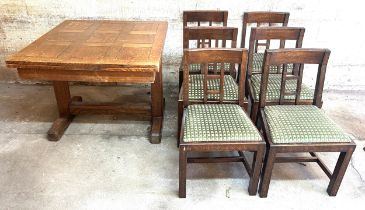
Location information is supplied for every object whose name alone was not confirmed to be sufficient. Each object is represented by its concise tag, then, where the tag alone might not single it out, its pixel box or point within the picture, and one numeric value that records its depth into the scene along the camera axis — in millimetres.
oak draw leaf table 2002
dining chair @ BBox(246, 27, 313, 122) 2368
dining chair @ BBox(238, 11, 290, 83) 2957
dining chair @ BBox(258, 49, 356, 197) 1893
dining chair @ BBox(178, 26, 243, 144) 2340
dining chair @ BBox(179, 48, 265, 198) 1877
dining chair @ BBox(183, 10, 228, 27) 2991
